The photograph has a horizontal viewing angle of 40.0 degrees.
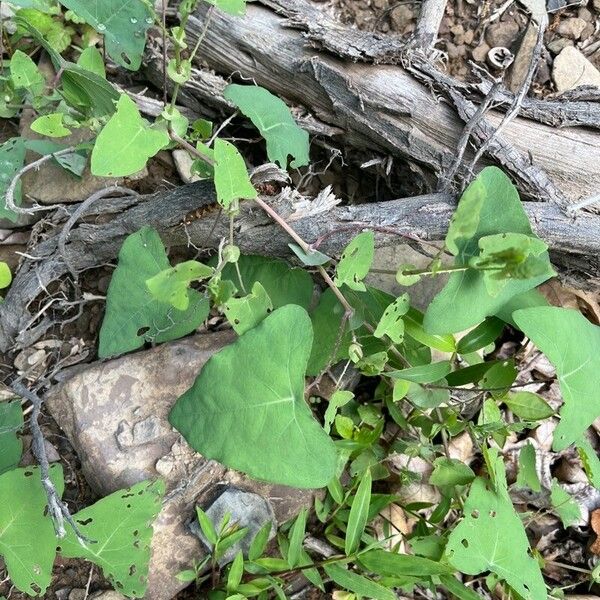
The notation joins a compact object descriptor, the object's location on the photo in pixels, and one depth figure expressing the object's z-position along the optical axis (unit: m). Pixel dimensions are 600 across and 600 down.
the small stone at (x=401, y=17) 0.41
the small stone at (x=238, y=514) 0.35
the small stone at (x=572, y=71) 0.41
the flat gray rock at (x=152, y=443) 0.34
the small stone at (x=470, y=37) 0.41
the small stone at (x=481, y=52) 0.41
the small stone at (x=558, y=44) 0.42
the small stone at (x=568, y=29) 0.42
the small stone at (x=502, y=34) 0.41
